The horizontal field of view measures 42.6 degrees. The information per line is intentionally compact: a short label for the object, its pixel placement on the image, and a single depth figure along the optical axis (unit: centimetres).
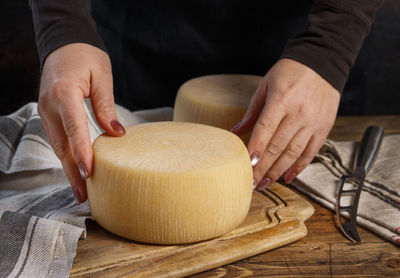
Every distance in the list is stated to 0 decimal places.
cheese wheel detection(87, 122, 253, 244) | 90
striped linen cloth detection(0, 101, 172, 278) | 87
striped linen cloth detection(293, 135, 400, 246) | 106
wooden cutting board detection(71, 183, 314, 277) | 88
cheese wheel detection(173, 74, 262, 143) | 127
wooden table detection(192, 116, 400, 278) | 91
